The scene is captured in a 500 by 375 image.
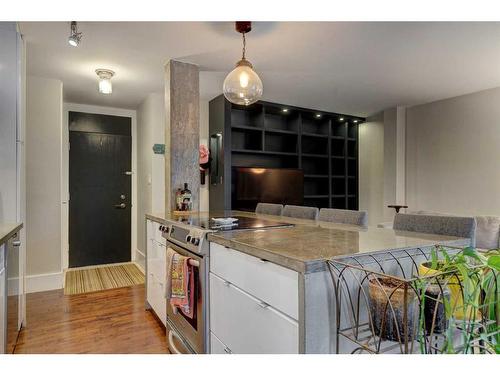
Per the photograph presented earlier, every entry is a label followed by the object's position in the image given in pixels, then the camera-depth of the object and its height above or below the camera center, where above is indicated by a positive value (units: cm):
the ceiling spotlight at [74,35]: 219 +108
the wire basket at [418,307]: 88 -37
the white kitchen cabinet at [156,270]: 240 -70
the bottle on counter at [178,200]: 291 -12
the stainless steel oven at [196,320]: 167 -77
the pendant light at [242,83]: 211 +71
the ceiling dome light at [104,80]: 314 +110
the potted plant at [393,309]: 91 -37
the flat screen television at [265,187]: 428 +0
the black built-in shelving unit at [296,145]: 420 +69
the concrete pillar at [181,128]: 297 +58
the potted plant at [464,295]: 86 -32
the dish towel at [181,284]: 176 -57
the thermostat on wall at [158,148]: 383 +48
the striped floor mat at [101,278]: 349 -113
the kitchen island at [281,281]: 102 -36
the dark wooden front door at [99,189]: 430 -3
